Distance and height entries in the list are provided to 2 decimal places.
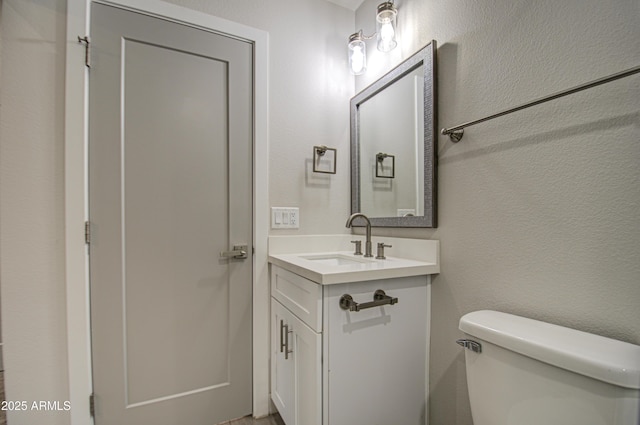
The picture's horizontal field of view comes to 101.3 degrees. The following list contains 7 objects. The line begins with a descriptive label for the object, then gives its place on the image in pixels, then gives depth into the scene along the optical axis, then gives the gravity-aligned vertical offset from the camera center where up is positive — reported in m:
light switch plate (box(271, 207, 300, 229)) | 1.50 -0.04
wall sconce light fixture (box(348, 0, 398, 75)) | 1.30 +0.94
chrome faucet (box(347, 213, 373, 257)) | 1.38 -0.17
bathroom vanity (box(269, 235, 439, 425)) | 0.95 -0.51
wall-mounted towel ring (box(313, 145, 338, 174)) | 1.60 +0.33
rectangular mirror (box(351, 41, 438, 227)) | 1.17 +0.35
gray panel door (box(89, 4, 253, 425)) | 1.19 -0.04
